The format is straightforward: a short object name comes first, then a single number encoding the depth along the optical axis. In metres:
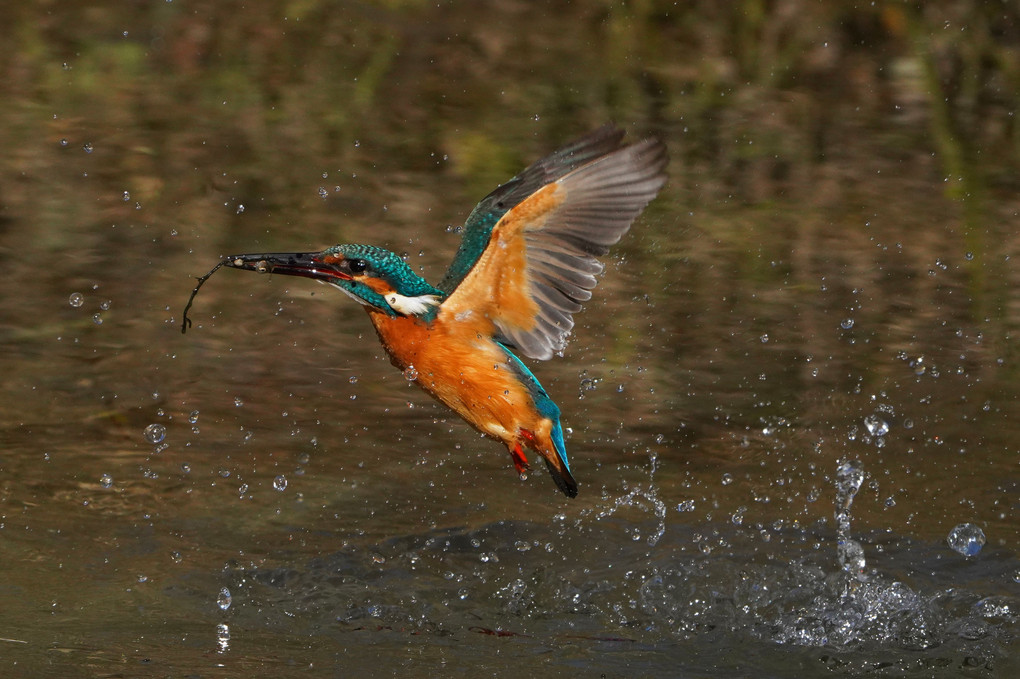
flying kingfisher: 7.20
